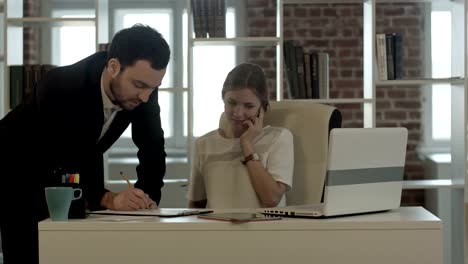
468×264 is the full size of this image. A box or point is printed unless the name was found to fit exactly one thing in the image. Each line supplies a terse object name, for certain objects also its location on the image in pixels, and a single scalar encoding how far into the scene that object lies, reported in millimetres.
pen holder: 2088
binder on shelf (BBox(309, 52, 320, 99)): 4332
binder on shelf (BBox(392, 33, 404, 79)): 4258
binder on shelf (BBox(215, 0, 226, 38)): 4270
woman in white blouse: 2934
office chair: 3012
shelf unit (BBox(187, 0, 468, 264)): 4109
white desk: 1999
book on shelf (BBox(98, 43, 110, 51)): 4195
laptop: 2051
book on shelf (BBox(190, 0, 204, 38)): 4258
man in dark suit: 2398
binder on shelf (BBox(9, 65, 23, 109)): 4238
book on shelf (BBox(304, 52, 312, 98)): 4328
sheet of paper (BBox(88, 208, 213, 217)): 2187
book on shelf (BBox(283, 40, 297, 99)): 4328
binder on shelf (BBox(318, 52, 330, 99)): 4332
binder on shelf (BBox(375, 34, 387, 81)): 4234
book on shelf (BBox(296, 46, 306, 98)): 4324
